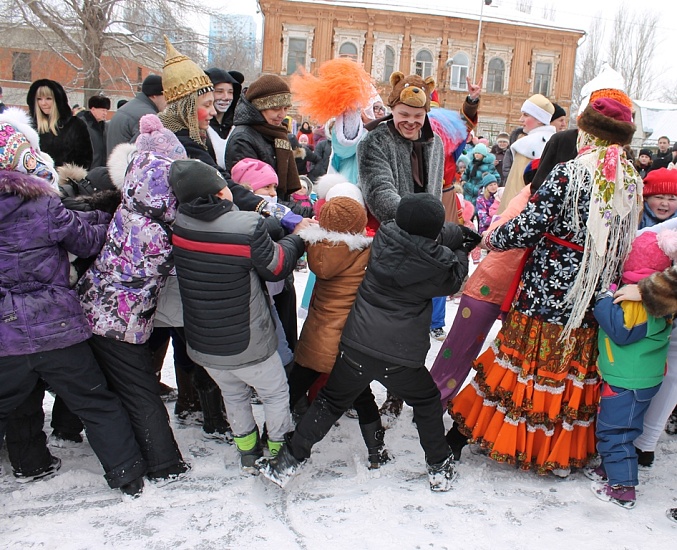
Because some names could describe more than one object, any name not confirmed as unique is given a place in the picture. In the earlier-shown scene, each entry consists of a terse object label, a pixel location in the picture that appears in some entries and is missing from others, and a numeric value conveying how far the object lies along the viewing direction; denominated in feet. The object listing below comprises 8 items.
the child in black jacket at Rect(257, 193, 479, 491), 8.55
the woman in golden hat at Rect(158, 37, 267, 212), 10.25
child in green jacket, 8.81
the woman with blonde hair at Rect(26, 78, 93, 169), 18.30
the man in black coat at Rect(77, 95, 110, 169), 20.10
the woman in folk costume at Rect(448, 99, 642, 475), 8.98
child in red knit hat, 11.03
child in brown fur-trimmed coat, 9.37
